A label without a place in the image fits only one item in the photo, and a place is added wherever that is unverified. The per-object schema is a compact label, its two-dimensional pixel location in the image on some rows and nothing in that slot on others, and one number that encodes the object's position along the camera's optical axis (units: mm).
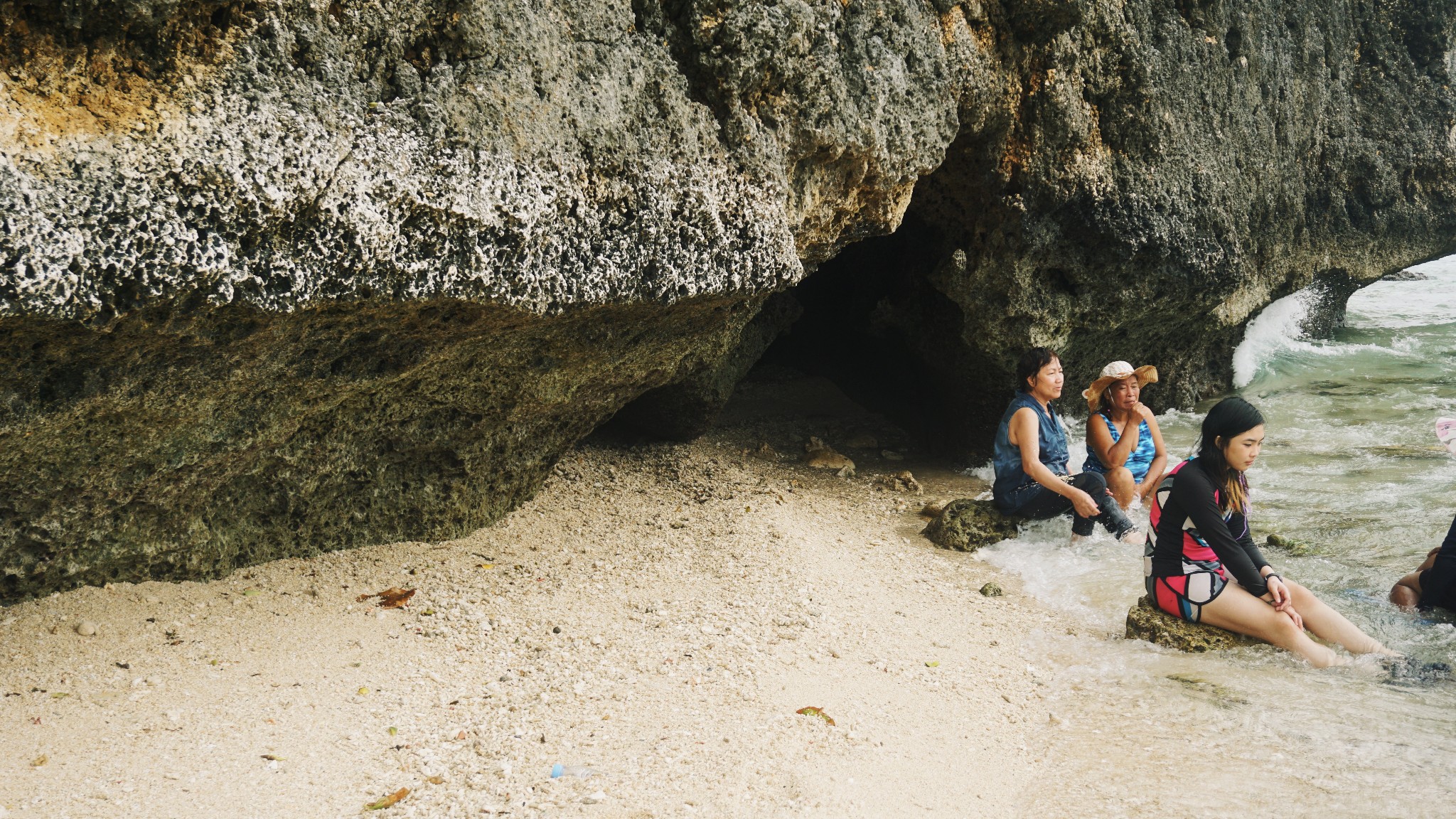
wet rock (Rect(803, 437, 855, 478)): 7098
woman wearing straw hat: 6188
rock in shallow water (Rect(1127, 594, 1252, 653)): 4320
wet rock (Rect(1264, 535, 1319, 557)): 5734
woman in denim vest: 5801
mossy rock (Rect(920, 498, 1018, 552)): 5824
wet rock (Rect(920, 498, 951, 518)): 6383
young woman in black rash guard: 4242
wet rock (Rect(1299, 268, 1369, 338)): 10688
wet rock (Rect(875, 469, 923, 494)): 6883
